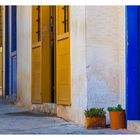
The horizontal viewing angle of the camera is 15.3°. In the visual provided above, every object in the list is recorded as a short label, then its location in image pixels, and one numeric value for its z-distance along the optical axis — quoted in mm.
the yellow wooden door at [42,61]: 12516
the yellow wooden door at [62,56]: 10266
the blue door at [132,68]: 8102
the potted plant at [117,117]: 8227
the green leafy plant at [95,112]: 8422
